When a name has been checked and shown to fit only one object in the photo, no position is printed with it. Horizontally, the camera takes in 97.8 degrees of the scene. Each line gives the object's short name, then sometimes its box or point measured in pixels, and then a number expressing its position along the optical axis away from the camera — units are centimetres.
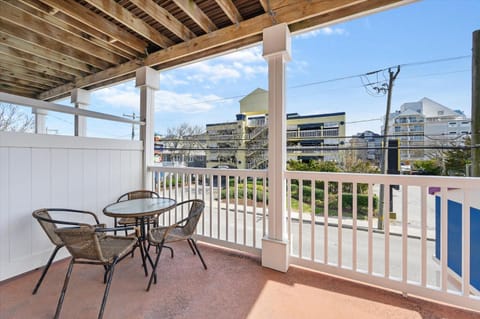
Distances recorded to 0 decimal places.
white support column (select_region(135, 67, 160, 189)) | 325
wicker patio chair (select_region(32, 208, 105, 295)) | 180
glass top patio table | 196
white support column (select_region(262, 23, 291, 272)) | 218
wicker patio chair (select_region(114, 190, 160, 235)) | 248
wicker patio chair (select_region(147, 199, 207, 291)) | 193
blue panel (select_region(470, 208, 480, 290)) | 178
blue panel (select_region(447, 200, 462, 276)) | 192
